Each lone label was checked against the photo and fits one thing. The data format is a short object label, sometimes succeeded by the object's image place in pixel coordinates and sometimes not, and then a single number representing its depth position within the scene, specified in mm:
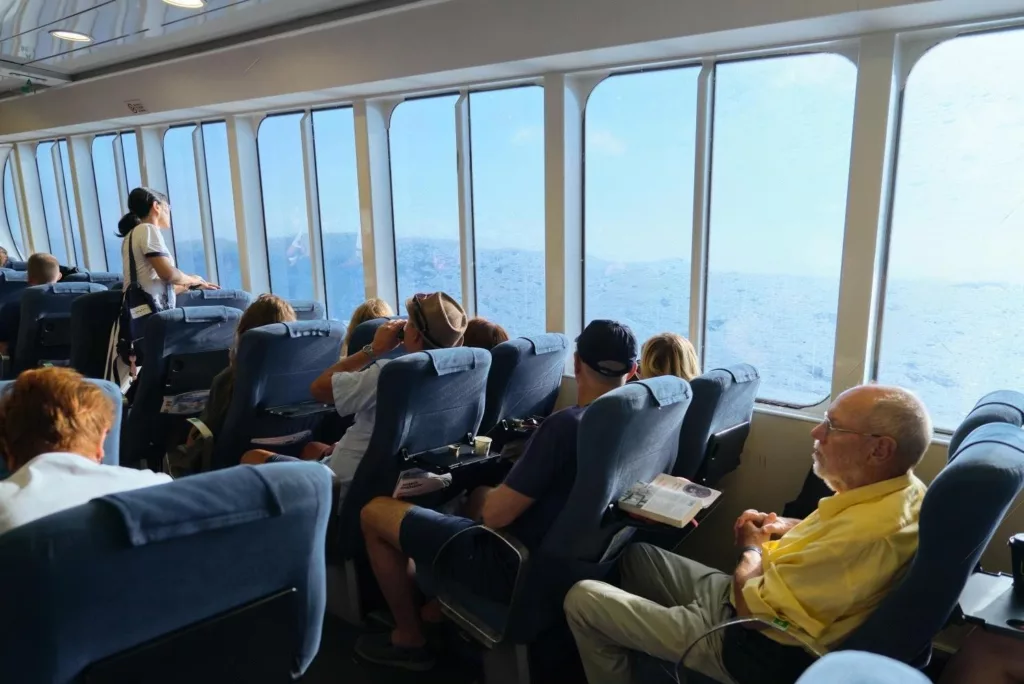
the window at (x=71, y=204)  8562
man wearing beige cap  2469
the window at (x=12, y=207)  9523
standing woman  3957
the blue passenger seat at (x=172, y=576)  938
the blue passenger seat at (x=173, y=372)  2945
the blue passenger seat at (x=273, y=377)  2582
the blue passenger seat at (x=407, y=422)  2111
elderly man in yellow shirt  1511
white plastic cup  2307
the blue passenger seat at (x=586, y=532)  1707
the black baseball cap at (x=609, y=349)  2096
